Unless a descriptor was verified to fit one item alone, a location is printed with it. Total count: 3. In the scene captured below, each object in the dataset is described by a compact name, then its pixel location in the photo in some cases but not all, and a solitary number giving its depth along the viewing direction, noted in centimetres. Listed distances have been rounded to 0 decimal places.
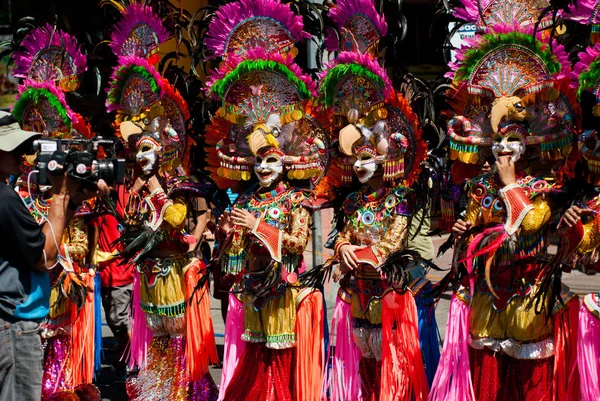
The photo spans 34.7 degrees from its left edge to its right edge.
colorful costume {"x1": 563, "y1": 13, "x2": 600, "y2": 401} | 490
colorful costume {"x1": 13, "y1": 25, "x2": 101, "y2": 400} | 706
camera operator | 430
